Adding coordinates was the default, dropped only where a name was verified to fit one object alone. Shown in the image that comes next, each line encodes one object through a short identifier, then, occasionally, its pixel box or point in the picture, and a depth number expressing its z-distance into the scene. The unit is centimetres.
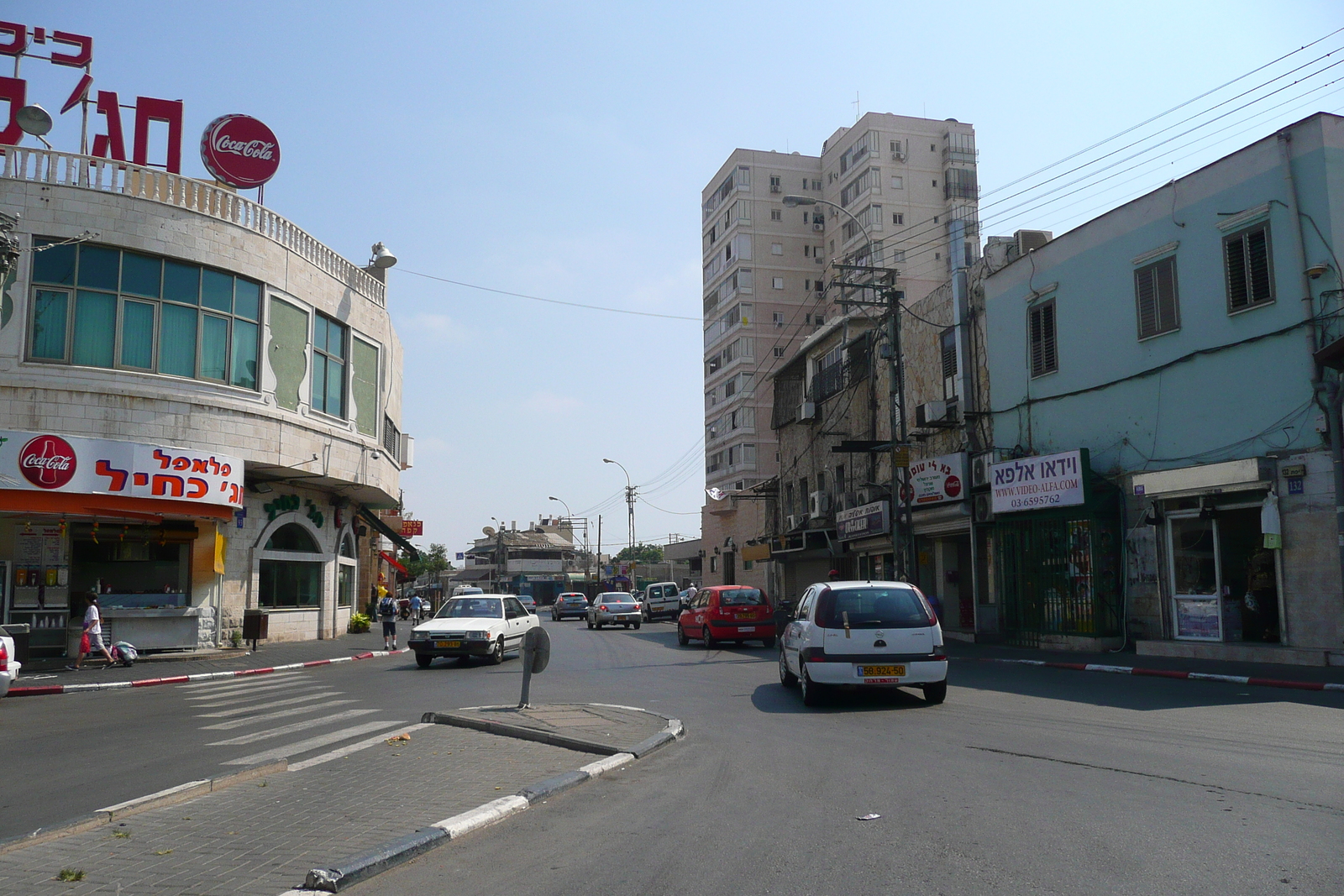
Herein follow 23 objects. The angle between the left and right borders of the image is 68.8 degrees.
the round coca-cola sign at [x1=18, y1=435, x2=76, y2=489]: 2008
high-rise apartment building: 7038
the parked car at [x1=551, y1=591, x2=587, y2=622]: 5725
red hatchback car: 2527
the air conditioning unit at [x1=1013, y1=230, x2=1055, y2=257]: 2719
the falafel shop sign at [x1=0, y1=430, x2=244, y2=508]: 2006
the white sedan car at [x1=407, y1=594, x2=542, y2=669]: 2086
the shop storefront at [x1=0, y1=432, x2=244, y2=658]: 2031
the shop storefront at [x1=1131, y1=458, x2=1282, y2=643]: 1753
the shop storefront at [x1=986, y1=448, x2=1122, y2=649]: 2081
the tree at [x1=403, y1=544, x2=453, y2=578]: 10527
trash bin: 2394
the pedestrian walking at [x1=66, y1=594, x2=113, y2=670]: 2008
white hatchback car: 1238
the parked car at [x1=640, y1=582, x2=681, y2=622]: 4953
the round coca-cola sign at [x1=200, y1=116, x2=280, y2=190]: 2578
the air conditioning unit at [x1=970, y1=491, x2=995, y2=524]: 2542
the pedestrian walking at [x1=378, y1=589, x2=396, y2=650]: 2667
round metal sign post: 1206
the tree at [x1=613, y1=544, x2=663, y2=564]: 16538
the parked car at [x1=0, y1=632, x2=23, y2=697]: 1299
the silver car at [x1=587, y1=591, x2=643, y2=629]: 4162
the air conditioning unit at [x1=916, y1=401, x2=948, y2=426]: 2758
